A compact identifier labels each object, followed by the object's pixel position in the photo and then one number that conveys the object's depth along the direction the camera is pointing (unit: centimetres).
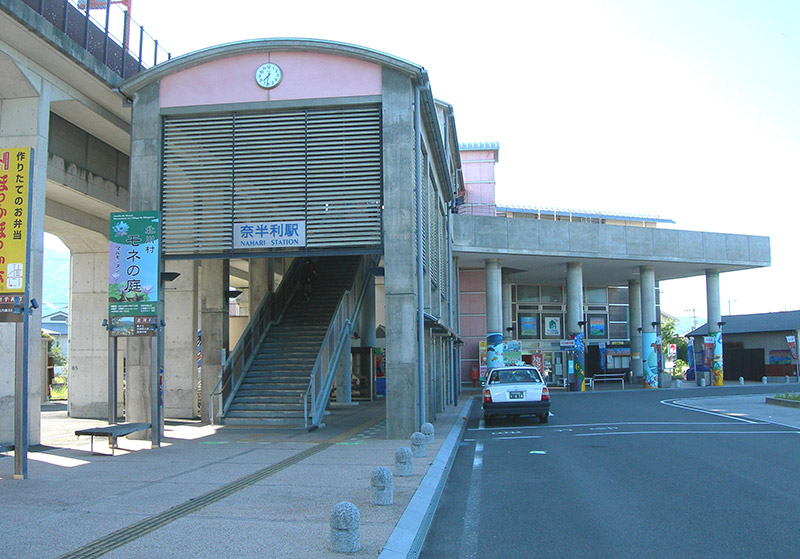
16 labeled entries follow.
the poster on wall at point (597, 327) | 5116
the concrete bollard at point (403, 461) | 999
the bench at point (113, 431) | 1255
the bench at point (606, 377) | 5062
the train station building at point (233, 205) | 1491
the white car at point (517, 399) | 1852
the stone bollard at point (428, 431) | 1417
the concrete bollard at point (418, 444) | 1198
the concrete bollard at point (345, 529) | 594
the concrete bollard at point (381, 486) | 788
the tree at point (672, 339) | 8075
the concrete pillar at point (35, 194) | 1405
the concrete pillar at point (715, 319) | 4284
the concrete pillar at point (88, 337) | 2258
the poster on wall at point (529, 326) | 4884
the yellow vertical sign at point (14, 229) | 996
